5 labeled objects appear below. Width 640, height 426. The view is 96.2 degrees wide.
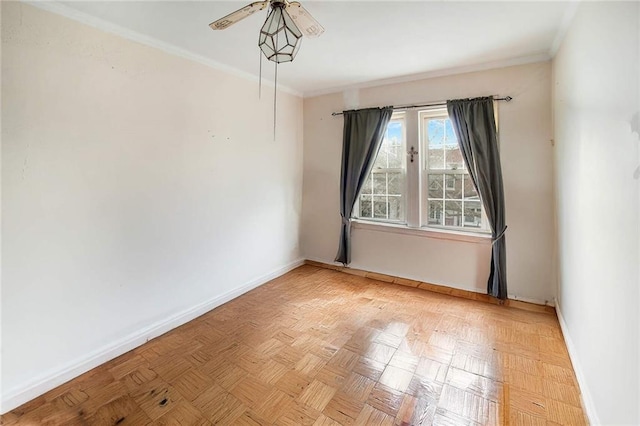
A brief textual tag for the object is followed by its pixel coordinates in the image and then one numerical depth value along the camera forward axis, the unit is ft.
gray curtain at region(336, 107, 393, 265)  11.46
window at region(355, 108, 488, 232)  10.57
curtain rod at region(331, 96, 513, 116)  9.37
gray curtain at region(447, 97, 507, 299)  9.46
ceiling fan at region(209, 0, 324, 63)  4.96
